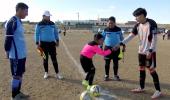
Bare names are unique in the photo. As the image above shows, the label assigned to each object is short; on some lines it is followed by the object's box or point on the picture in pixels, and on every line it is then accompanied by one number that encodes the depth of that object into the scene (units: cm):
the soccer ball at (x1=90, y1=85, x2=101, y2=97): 277
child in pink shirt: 306
